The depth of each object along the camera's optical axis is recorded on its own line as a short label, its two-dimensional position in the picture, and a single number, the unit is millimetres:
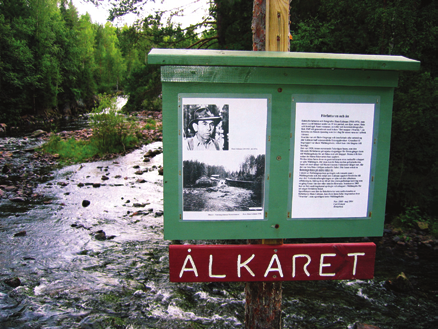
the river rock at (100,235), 6664
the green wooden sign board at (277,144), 1989
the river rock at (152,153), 13620
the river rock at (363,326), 4117
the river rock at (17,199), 8523
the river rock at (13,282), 4910
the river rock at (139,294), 4837
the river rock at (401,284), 5160
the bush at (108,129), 13415
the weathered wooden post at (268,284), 2457
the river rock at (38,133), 18781
